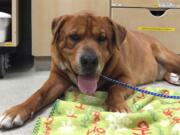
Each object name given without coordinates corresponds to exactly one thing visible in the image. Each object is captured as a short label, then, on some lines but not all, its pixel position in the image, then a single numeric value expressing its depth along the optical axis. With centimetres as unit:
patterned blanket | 122
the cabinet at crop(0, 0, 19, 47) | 210
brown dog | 145
